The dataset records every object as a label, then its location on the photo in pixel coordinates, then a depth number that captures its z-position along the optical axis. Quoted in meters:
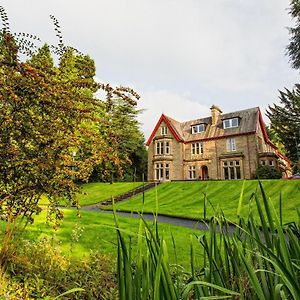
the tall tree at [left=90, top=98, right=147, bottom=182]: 42.48
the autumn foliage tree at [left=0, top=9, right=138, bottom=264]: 4.22
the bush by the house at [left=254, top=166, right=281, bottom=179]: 28.22
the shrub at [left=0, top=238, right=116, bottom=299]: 4.02
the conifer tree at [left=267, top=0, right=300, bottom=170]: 25.34
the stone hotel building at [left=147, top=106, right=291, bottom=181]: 31.83
